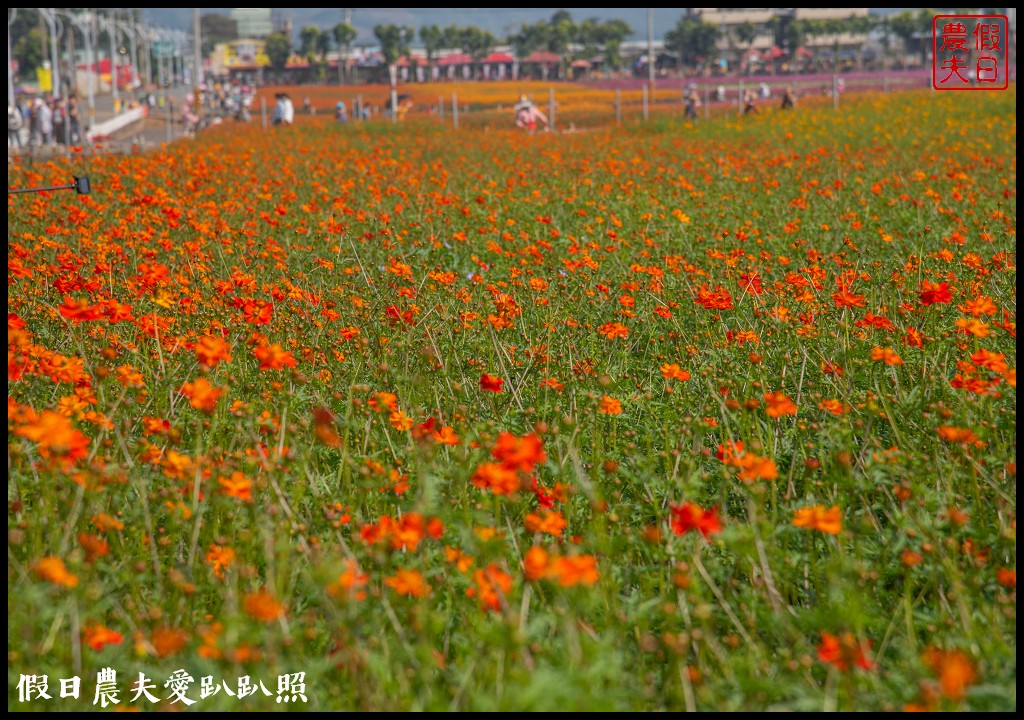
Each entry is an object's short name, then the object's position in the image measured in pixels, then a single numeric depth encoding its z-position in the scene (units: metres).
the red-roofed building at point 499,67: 118.94
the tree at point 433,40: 118.94
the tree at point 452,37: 125.44
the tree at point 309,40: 117.96
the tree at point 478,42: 120.88
